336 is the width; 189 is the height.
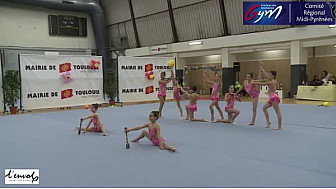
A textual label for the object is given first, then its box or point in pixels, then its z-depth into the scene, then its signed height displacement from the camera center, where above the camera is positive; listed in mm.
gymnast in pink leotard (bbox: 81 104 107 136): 7095 -1102
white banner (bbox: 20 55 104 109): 11697 +10
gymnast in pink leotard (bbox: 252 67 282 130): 7430 -444
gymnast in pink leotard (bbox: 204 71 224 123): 8750 -378
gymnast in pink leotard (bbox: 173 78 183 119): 10016 -414
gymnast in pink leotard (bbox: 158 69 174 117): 10156 -378
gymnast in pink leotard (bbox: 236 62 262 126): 8195 -366
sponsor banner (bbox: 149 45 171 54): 23219 +2469
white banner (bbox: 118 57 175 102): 13906 +130
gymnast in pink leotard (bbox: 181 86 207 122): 8945 -742
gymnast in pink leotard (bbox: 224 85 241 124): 8391 -718
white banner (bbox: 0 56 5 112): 11750 -826
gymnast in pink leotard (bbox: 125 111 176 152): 5500 -1085
